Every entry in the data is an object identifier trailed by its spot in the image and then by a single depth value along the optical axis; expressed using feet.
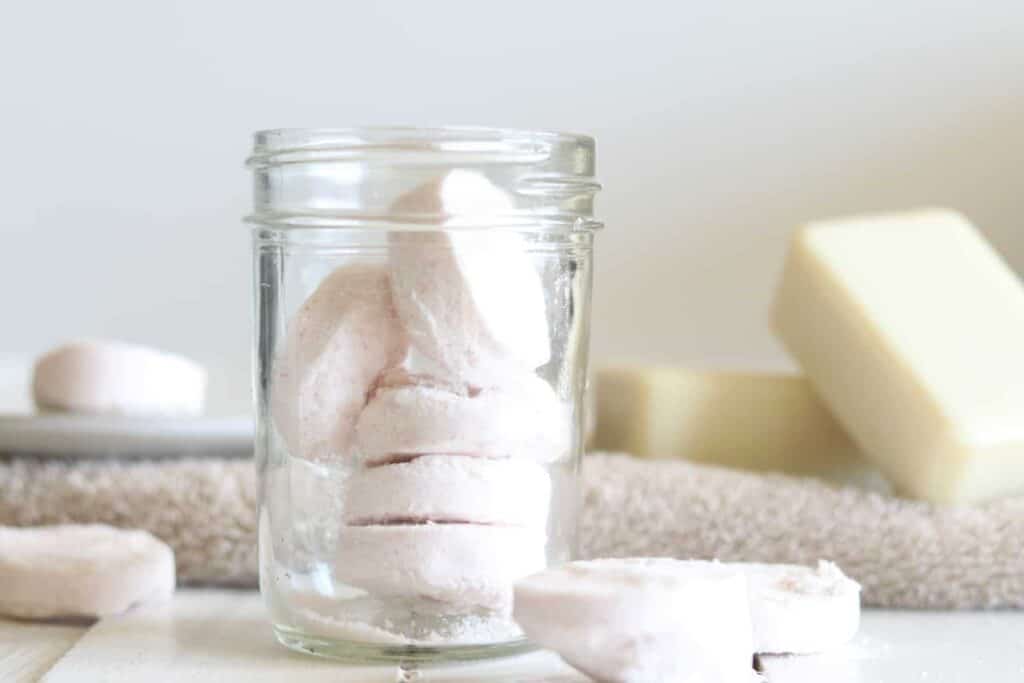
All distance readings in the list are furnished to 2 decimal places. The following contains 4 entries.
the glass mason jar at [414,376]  1.81
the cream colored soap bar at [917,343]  2.27
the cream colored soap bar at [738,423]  2.60
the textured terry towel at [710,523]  2.12
